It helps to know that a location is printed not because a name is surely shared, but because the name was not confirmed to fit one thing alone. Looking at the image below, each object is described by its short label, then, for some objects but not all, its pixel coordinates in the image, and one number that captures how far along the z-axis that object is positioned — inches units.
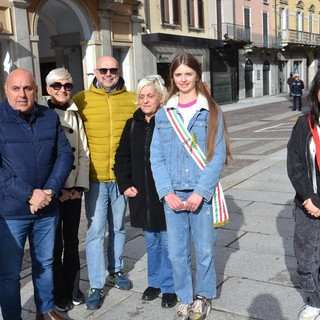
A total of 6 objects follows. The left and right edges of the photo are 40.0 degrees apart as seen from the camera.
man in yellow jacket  136.9
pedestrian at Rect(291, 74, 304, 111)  807.7
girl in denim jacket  119.0
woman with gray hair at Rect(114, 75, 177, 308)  131.8
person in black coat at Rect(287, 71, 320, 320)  114.7
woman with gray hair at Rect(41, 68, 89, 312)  129.4
